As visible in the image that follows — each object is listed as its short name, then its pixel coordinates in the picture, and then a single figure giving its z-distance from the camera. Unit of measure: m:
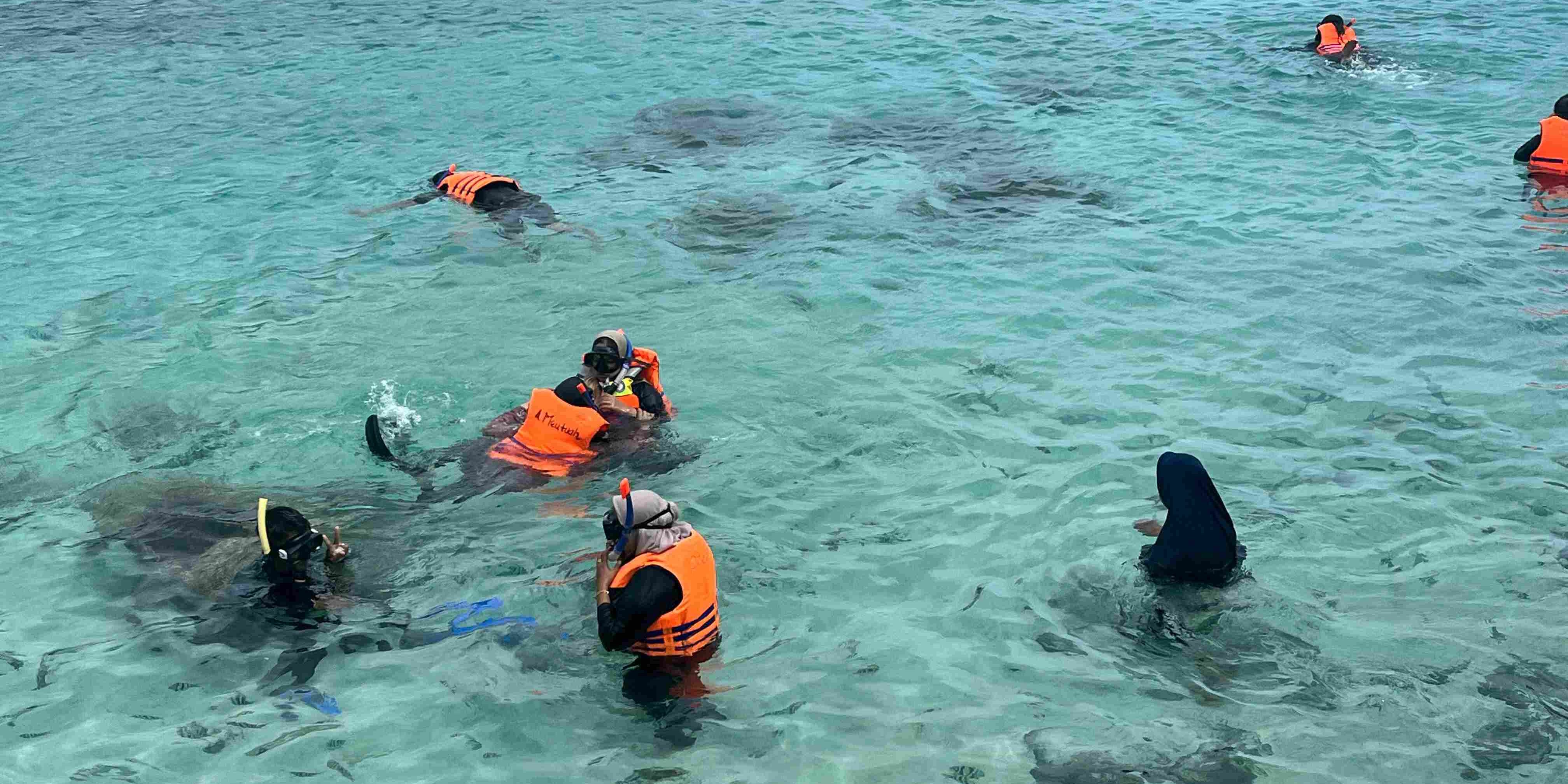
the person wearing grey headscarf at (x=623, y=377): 8.59
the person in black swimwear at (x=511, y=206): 13.73
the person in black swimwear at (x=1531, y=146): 13.76
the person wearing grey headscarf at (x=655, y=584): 5.91
